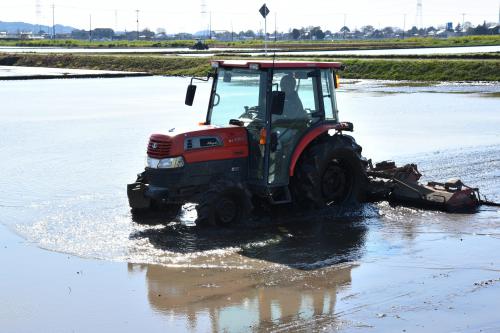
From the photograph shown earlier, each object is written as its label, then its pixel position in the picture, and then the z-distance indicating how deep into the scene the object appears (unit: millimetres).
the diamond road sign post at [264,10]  44938
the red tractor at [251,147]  11297
